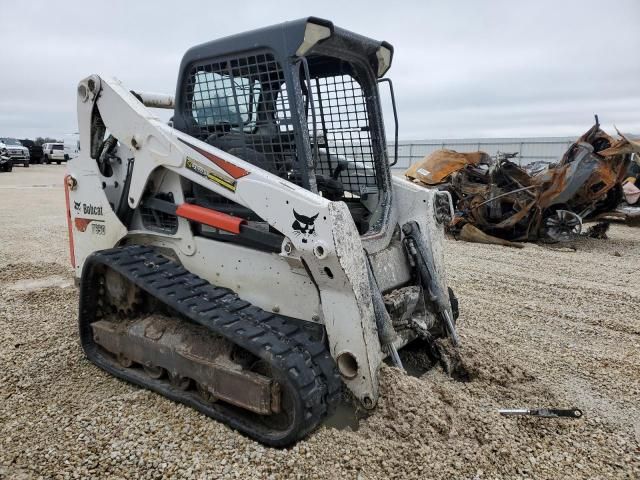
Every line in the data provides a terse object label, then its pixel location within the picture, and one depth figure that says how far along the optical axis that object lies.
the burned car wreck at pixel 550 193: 8.81
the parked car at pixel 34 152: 31.97
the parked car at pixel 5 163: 23.62
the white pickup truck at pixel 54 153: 32.22
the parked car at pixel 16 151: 26.75
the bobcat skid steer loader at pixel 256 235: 2.62
